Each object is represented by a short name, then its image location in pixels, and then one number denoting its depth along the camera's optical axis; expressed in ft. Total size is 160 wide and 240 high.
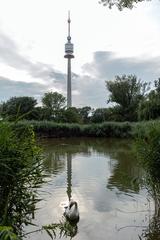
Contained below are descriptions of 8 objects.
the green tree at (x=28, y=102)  85.90
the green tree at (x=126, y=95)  88.02
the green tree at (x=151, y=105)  61.82
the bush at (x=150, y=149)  11.87
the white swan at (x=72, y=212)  12.51
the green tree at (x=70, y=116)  85.70
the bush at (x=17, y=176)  6.60
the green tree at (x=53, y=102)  89.72
